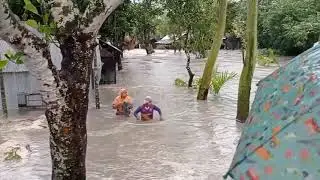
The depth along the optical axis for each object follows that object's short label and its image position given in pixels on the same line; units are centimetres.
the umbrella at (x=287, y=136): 307
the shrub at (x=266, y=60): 2664
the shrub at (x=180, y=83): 1873
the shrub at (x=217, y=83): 1623
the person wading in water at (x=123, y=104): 1267
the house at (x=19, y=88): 1334
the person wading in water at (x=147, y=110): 1195
